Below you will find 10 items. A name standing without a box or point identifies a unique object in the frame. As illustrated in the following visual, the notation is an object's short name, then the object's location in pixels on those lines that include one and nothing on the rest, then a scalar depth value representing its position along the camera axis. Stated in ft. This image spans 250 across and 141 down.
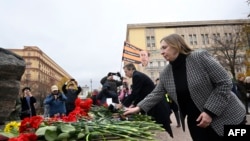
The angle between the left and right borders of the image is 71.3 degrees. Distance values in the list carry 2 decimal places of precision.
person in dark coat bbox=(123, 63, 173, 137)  9.45
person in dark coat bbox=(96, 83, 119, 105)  15.32
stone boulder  8.67
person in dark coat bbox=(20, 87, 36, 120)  16.37
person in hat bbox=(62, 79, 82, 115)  17.46
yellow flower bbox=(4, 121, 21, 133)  3.78
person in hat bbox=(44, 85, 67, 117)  16.18
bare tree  69.60
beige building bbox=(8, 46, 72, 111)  163.77
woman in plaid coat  4.57
